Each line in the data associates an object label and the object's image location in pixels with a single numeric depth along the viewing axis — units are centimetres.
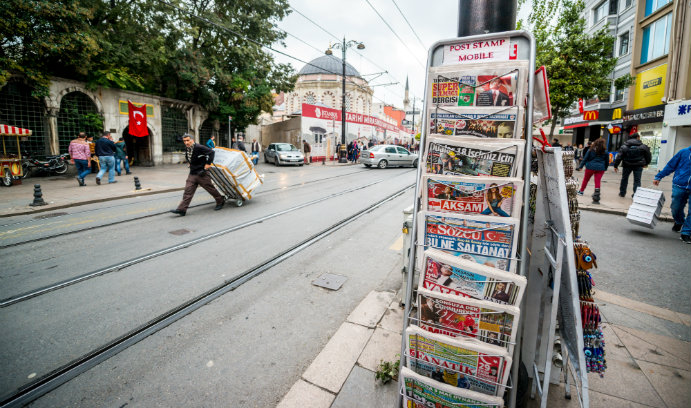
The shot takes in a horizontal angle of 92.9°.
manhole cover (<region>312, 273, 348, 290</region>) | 394
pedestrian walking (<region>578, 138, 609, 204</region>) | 919
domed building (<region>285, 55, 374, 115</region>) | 5488
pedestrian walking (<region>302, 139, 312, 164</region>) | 2508
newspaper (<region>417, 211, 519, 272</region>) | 183
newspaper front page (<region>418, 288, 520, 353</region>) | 170
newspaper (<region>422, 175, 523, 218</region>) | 182
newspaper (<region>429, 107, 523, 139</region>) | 191
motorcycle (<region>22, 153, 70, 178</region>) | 1359
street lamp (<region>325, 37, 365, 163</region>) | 2516
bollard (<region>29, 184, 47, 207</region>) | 814
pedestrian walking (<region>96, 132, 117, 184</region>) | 1194
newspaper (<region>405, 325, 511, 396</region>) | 170
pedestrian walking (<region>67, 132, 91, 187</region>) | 1166
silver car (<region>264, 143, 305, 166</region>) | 2250
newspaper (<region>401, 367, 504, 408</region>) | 169
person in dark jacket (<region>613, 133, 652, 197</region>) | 909
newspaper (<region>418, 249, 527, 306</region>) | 169
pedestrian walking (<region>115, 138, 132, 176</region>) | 1491
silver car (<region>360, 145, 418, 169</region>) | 2125
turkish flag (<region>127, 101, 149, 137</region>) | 1804
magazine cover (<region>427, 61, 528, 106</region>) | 189
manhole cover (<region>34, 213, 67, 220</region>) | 729
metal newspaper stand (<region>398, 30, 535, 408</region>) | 187
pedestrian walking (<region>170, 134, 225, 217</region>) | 747
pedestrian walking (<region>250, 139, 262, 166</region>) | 2589
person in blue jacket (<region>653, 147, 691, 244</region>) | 581
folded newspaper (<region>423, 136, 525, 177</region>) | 184
